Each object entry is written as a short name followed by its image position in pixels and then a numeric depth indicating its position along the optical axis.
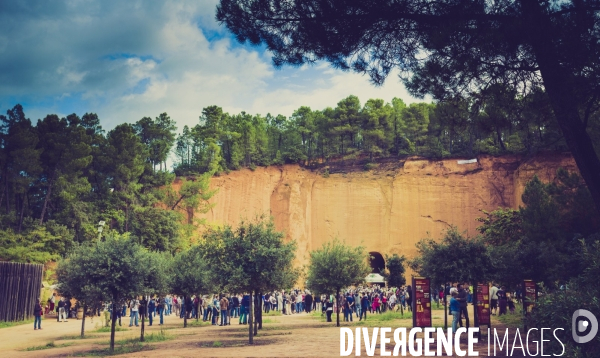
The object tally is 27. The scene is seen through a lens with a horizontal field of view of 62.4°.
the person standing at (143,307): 21.18
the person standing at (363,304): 29.99
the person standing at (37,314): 27.03
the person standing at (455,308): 17.64
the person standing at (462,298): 17.99
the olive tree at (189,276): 27.58
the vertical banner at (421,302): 17.23
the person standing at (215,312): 30.47
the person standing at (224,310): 28.98
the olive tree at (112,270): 16.91
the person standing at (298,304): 39.38
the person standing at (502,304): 28.73
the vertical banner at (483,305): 17.59
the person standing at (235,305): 33.41
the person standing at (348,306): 29.09
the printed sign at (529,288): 18.78
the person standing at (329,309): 28.94
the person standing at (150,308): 29.99
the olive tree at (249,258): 18.30
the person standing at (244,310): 30.58
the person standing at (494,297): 29.83
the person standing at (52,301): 37.71
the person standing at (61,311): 34.00
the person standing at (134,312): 30.12
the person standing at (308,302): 37.91
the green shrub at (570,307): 7.53
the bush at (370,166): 65.31
